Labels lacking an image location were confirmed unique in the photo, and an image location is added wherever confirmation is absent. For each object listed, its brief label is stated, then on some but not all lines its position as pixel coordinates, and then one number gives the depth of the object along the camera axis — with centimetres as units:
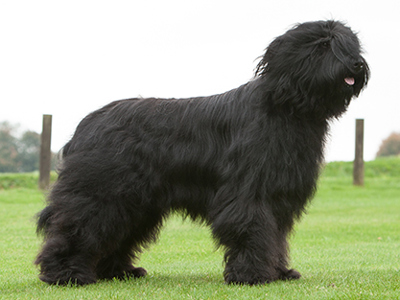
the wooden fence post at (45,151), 1639
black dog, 480
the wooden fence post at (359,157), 1909
